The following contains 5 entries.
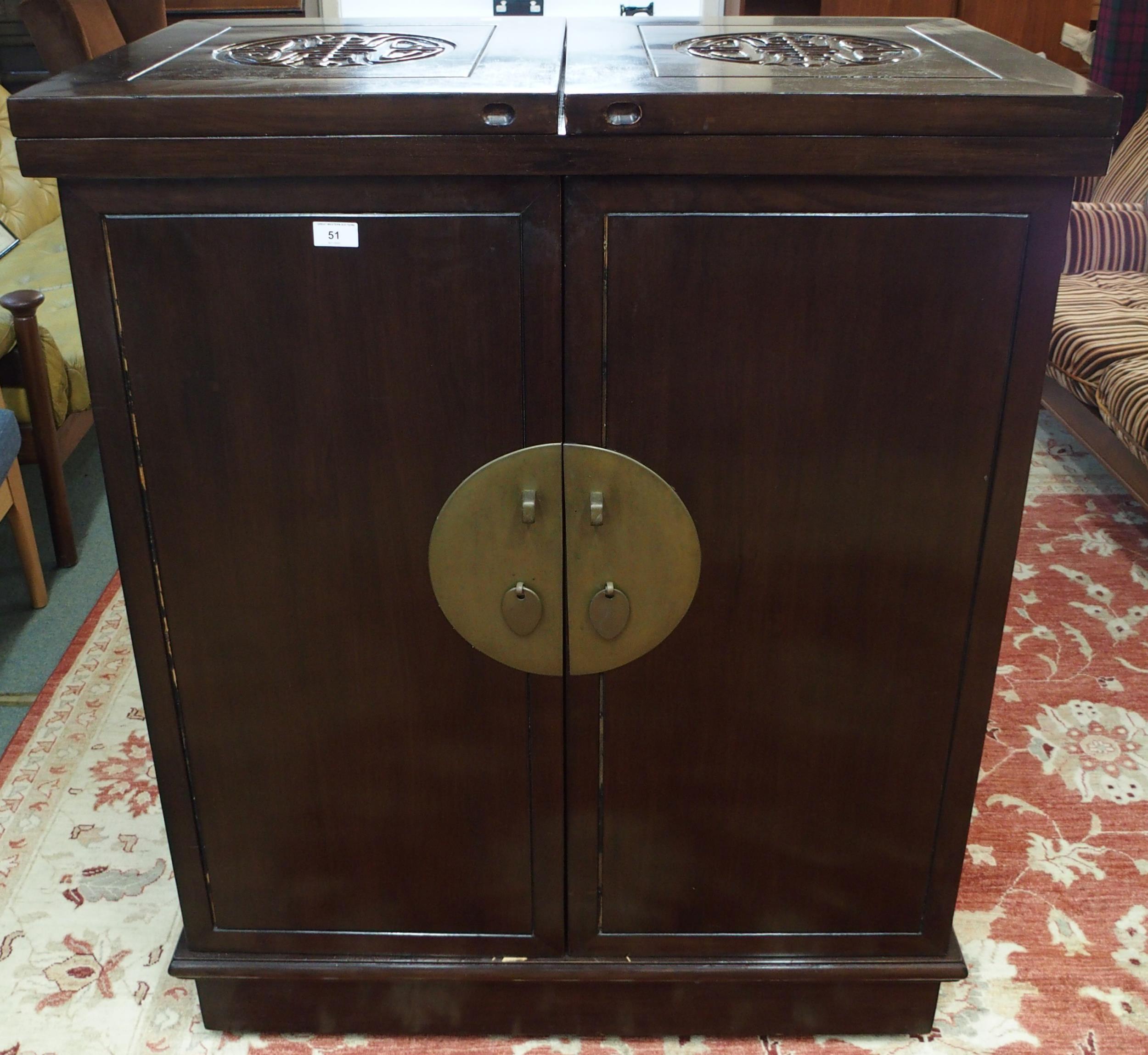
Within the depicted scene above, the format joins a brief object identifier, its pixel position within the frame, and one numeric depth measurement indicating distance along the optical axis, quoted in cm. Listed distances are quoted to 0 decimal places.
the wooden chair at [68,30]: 251
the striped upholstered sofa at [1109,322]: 244
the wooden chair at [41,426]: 220
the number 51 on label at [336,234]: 102
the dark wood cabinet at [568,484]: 99
